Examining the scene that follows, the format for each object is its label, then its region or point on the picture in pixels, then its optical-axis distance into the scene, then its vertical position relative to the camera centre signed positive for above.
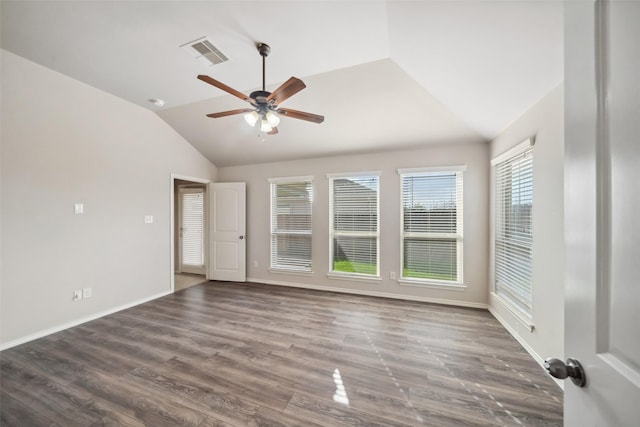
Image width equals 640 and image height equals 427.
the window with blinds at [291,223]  4.52 -0.19
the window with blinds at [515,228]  2.45 -0.17
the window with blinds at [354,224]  4.06 -0.18
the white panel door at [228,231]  4.81 -0.36
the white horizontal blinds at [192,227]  5.41 -0.31
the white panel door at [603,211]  0.47 +0.01
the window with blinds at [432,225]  3.61 -0.17
